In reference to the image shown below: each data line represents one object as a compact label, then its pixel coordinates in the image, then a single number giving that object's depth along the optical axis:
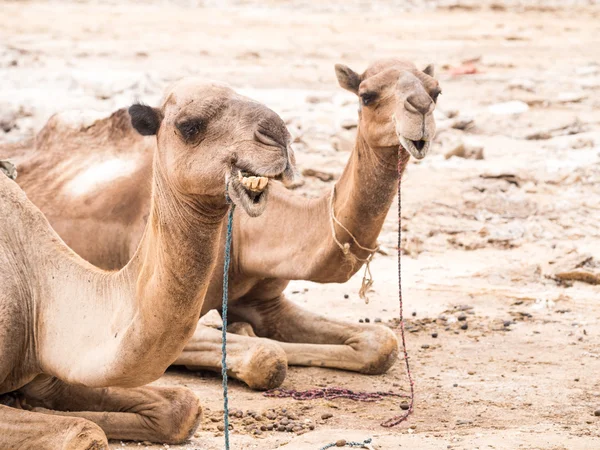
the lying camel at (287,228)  6.82
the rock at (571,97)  15.70
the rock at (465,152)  12.91
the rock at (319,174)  11.78
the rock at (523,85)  16.64
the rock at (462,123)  14.30
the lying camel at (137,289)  4.66
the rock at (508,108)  15.07
